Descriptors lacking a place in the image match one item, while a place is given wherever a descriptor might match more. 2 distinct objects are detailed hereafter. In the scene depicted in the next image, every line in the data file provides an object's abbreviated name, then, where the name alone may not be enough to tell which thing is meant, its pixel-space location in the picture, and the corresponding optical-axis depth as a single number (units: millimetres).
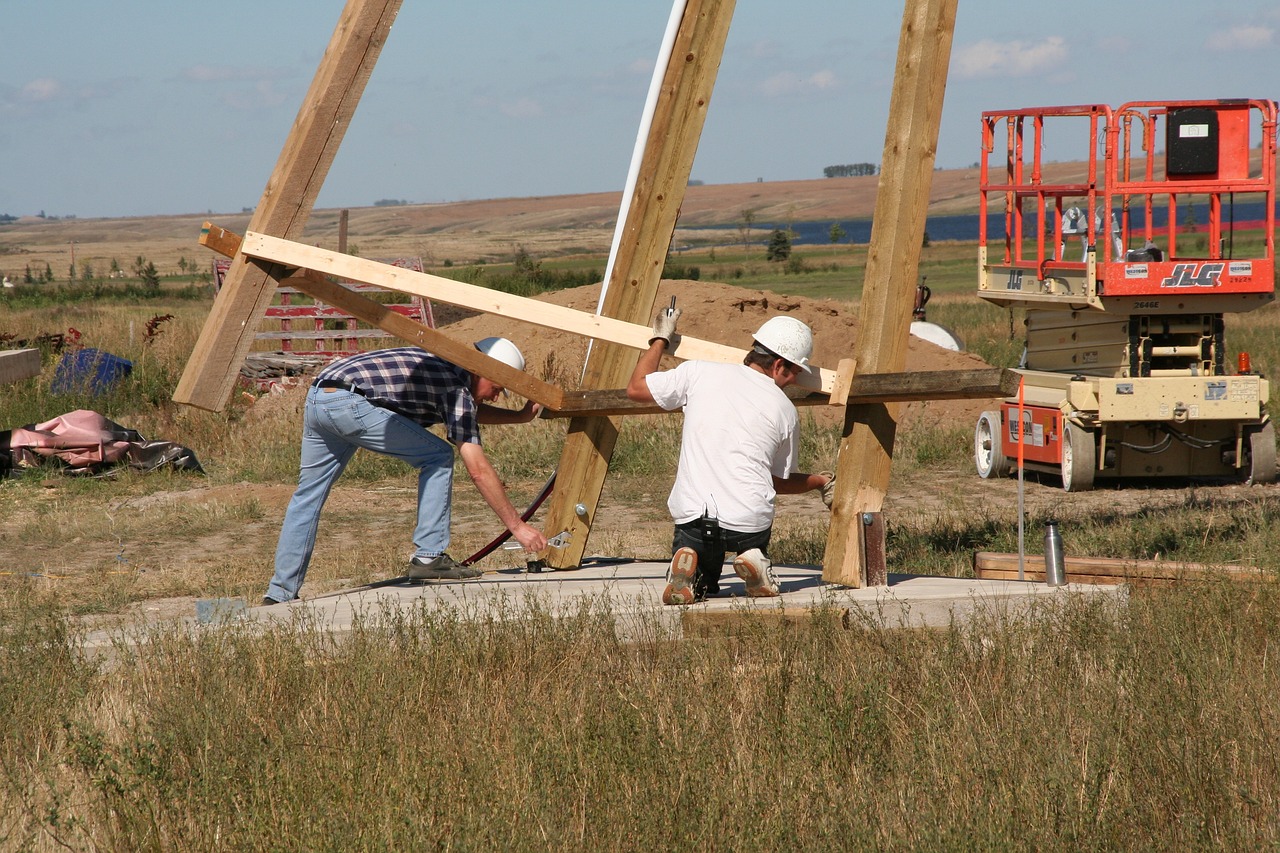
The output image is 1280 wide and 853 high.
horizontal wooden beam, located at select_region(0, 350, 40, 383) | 33469
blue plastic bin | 34437
